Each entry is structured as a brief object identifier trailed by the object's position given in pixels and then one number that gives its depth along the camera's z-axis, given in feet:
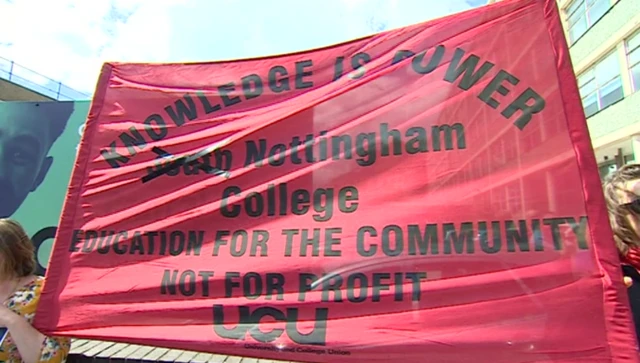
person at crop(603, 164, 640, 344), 5.06
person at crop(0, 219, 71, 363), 5.72
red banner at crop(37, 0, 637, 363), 4.80
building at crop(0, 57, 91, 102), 81.05
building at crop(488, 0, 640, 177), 40.86
